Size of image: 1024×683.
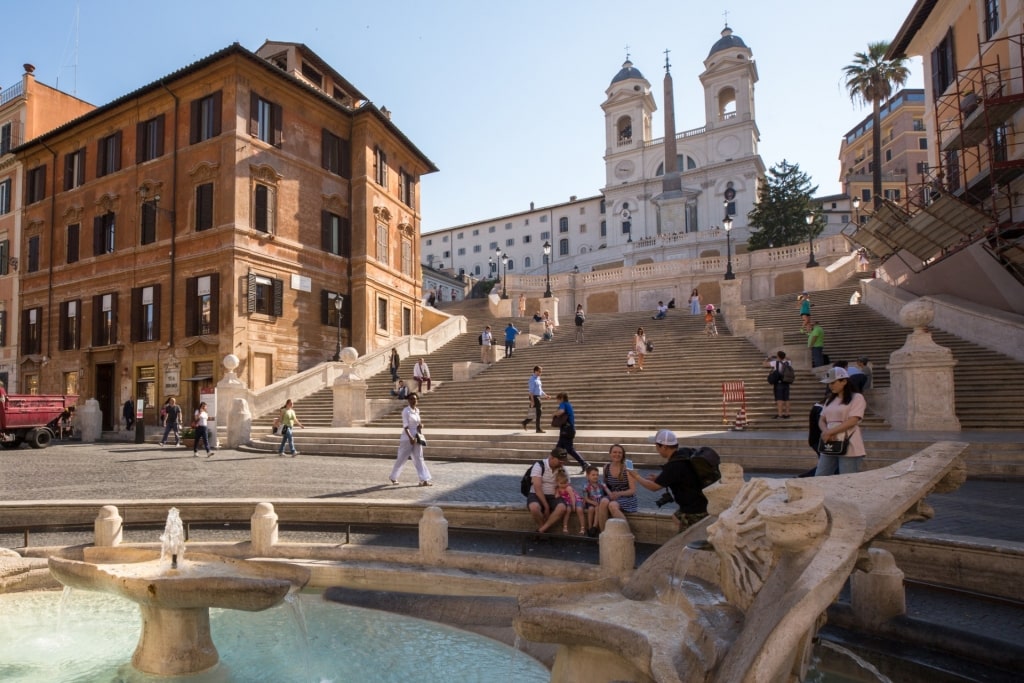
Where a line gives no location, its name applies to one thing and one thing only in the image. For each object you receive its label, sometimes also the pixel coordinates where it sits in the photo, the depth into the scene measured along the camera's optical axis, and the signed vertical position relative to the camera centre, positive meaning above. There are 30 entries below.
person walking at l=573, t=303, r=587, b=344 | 24.08 +2.67
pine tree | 47.75 +13.59
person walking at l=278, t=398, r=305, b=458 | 15.11 -0.67
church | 62.31 +22.88
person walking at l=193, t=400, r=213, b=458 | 15.69 -0.73
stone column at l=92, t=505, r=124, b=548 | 6.20 -1.23
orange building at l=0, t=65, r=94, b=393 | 31.39 +11.44
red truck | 18.73 -0.49
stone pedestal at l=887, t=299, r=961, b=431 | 11.76 +0.04
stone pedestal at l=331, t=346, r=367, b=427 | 18.11 -0.09
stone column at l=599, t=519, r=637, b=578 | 5.21 -1.31
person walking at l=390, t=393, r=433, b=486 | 9.78 -0.76
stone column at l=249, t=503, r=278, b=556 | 6.24 -1.31
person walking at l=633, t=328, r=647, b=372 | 18.98 +1.35
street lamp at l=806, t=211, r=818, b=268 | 29.59 +6.42
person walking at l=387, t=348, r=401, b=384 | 22.48 +1.16
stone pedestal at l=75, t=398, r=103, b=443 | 22.84 -0.70
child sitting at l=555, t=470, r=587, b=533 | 6.59 -1.10
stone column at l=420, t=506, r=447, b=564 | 5.89 -1.31
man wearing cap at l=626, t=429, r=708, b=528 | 5.64 -0.86
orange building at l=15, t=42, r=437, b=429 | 24.50 +7.14
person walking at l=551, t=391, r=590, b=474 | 10.95 -0.59
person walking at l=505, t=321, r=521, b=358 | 23.42 +1.99
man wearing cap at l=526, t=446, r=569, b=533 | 6.62 -1.10
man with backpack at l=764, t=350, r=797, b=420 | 13.19 +0.18
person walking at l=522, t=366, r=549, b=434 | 15.05 +0.03
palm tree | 43.66 +21.70
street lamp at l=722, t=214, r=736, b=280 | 27.17 +7.11
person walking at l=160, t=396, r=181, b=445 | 19.39 -0.54
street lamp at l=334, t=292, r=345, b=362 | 26.97 +3.88
